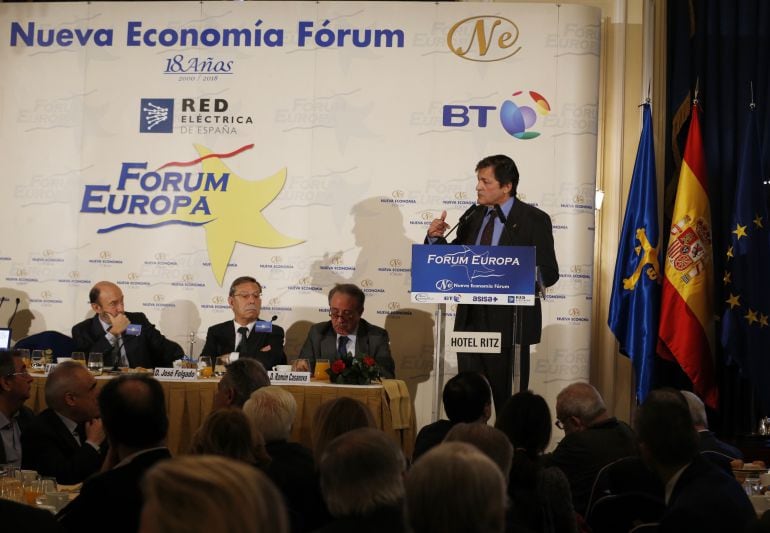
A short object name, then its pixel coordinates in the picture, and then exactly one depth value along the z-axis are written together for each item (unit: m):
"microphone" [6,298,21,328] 8.64
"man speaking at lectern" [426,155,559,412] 7.53
